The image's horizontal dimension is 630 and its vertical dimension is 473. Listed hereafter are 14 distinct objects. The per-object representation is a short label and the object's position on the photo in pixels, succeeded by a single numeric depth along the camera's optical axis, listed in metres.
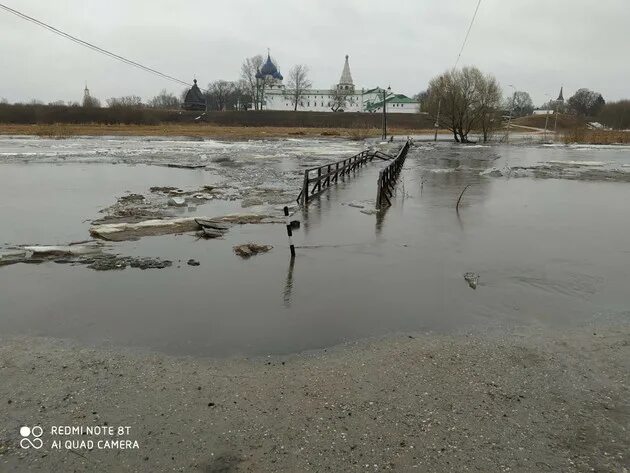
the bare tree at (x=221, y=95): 128.38
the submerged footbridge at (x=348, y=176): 15.03
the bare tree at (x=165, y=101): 144.25
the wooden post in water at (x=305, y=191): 14.98
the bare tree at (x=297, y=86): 136.00
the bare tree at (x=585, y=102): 144.00
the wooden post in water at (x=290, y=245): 9.33
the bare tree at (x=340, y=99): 131.25
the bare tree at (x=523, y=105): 148.38
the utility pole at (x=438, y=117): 56.81
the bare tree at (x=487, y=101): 55.84
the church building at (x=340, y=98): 132.12
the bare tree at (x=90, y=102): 100.30
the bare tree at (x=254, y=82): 126.88
